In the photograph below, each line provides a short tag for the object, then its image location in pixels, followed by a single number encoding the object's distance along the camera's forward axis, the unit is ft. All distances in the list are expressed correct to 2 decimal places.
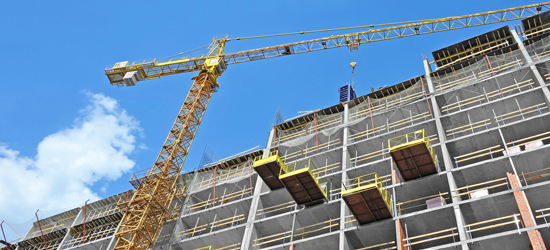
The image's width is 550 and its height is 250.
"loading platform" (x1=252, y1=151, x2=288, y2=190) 86.75
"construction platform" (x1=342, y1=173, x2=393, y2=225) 70.90
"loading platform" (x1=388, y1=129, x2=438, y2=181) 74.33
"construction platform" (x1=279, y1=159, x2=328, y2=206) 81.25
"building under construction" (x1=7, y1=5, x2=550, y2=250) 71.56
